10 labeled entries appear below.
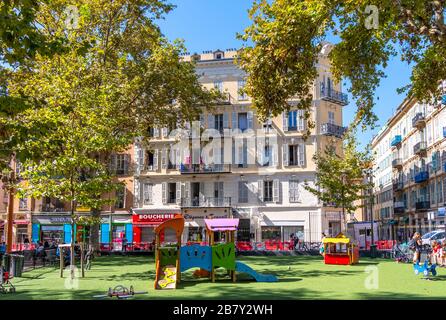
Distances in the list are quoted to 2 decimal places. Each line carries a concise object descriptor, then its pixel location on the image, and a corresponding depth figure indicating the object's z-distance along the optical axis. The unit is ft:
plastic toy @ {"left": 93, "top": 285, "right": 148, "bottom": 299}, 39.47
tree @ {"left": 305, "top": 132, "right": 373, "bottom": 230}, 117.39
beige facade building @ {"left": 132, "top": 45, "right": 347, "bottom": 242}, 139.85
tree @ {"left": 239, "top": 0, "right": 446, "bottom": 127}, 47.37
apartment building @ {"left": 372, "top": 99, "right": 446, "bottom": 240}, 148.15
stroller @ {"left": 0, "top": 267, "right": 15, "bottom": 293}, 45.57
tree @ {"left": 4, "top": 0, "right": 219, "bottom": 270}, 56.18
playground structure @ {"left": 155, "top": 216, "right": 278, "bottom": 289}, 51.70
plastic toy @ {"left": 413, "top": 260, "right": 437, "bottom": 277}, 53.41
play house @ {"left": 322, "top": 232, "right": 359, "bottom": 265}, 75.97
